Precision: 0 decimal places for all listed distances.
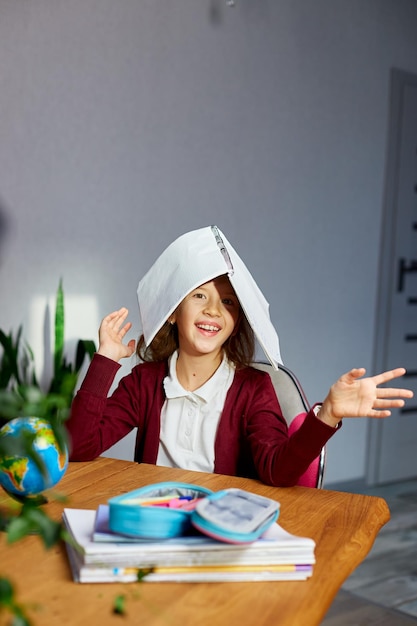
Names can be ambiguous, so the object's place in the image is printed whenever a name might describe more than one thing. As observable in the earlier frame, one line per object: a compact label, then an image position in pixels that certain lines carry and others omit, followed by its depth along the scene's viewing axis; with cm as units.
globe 121
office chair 176
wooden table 94
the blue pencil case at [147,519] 104
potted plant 66
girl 170
